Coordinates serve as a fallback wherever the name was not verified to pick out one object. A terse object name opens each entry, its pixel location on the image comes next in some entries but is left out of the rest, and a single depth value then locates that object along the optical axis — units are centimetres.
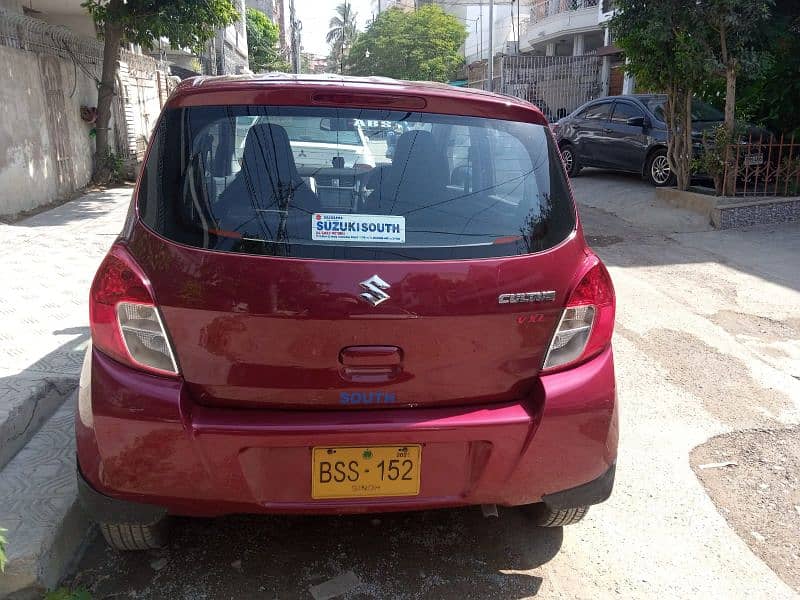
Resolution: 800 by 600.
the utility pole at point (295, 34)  4034
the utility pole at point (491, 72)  2619
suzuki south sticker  213
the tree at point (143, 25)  1100
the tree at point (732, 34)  851
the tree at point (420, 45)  4822
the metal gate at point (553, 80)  2259
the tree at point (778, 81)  931
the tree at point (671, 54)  898
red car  208
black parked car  1133
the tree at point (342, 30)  8094
